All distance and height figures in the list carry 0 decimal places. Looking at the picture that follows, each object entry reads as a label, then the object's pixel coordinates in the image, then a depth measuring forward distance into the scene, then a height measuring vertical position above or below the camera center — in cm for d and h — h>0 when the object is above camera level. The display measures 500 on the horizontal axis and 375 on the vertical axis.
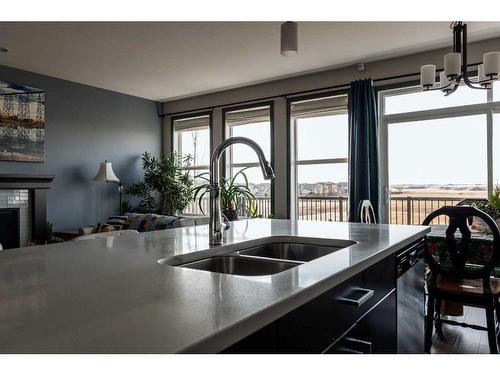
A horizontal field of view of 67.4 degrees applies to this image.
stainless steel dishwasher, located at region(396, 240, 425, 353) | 159 -49
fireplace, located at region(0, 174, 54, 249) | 462 -18
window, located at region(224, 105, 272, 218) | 564 +71
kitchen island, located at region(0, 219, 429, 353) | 56 -21
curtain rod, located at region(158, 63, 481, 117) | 440 +138
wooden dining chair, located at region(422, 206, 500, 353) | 227 -54
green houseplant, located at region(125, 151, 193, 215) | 609 +11
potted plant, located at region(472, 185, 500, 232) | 282 -13
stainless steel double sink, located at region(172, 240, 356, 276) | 133 -26
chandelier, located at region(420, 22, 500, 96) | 251 +87
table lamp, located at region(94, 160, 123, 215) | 535 +29
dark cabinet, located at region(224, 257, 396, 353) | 73 -32
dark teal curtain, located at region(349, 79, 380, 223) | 446 +52
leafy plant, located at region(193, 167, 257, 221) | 439 -8
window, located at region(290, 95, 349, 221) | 500 +49
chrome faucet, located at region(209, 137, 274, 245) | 145 +6
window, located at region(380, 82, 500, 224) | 405 +50
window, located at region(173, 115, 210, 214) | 641 +91
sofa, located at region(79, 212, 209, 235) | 404 -33
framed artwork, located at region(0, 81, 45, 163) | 463 +91
